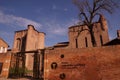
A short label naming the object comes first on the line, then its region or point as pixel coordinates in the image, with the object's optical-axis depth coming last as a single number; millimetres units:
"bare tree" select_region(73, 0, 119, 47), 11510
